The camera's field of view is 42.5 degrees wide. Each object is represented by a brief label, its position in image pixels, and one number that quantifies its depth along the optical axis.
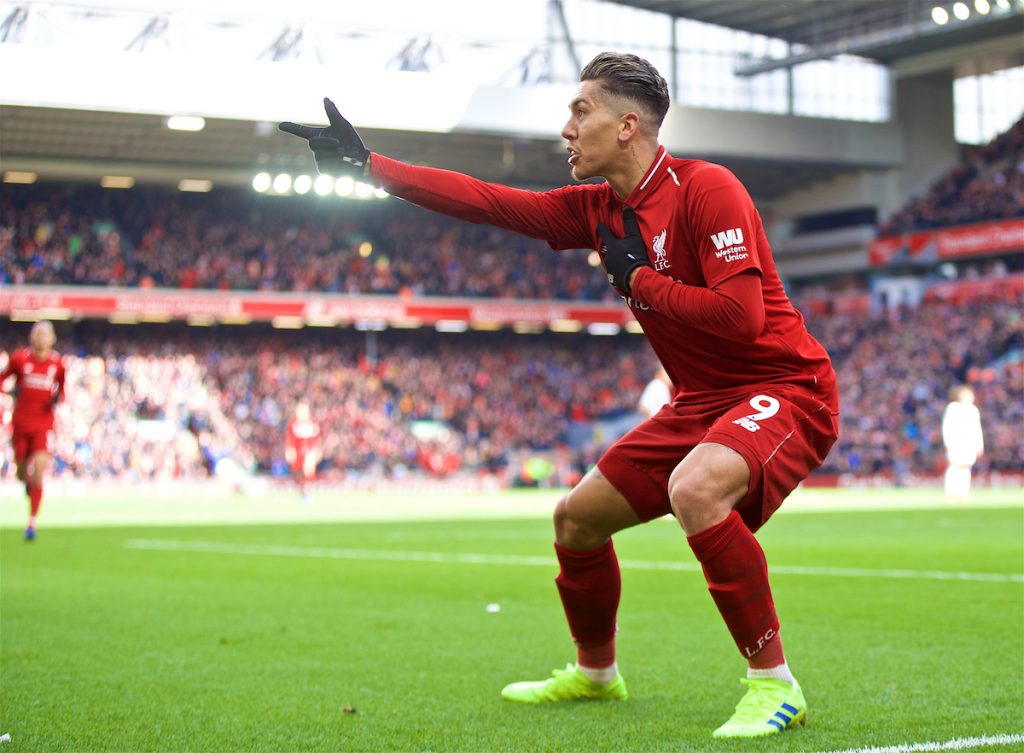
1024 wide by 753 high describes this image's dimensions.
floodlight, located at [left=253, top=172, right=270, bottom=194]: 40.81
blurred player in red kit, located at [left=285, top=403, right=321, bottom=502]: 29.44
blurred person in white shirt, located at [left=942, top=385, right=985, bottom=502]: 26.77
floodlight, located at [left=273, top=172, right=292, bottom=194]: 40.94
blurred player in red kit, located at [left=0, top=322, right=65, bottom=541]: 15.34
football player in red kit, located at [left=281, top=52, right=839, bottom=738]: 4.39
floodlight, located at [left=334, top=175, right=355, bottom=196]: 38.09
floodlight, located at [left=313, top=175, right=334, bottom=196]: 41.19
